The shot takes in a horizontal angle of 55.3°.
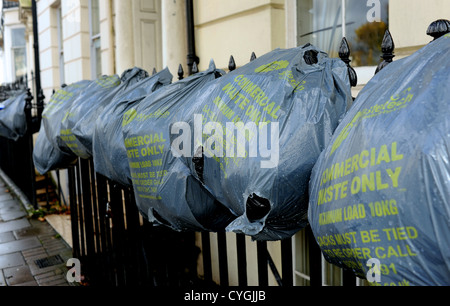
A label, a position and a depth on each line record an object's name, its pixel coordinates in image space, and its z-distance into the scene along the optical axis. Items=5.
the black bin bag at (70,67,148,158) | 2.90
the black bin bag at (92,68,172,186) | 2.38
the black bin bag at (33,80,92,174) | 3.53
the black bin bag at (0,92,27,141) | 6.21
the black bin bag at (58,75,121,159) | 3.13
